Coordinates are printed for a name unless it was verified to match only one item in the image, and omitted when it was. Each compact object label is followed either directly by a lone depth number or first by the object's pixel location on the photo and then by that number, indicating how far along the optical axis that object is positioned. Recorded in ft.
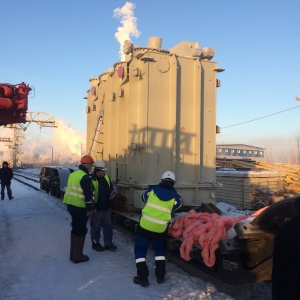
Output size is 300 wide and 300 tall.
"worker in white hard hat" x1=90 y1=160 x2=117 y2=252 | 21.16
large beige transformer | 22.45
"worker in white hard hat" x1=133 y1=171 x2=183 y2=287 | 15.75
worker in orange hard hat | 18.80
